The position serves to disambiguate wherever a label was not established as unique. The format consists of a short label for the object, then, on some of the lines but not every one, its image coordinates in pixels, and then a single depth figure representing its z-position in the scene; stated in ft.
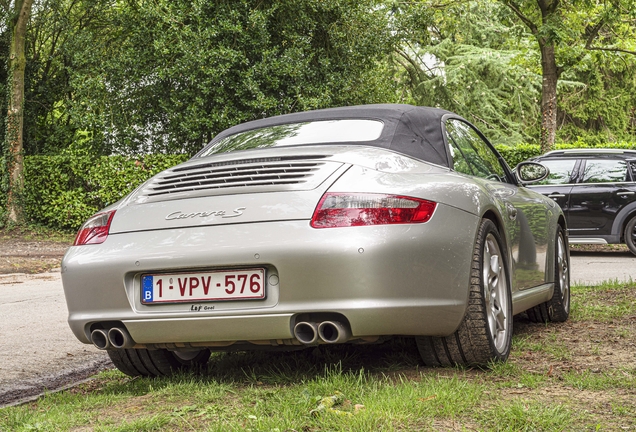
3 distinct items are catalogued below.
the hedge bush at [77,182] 64.75
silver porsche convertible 11.60
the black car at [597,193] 43.37
